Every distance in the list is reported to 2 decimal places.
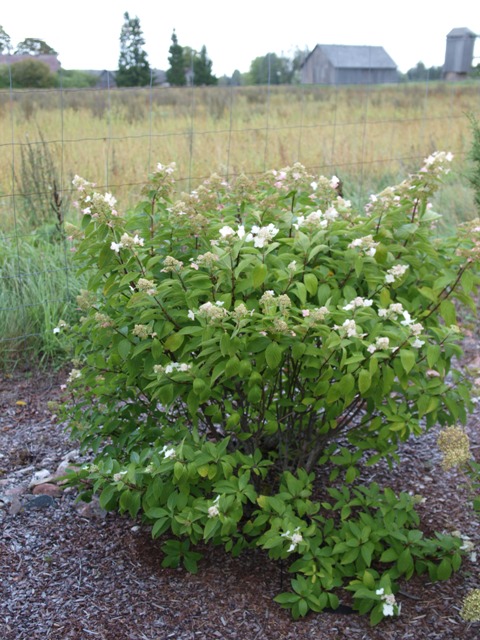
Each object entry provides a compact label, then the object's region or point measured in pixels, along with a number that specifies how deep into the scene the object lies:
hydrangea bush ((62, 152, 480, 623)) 2.28
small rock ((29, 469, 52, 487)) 3.19
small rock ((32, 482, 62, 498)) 3.12
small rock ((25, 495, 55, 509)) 3.05
